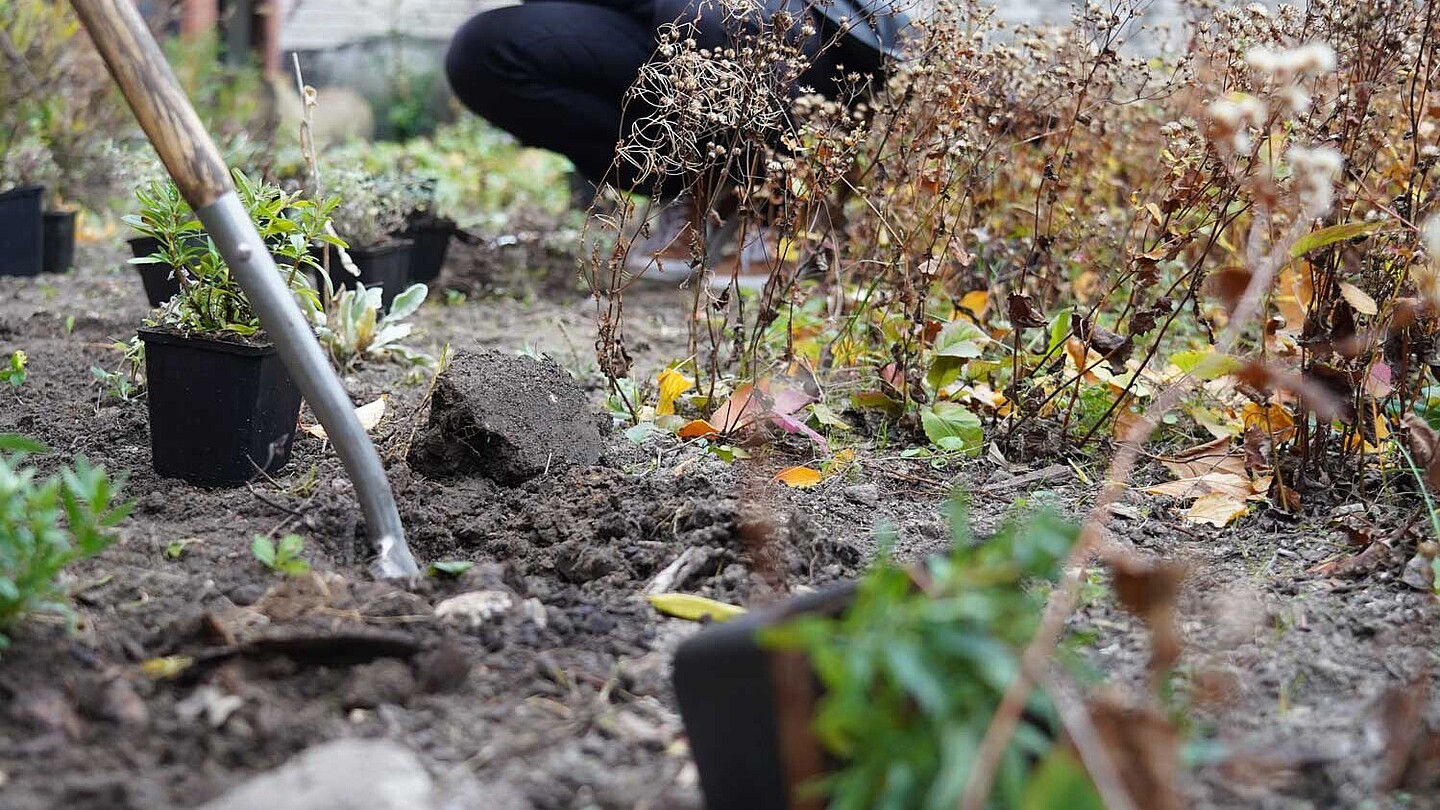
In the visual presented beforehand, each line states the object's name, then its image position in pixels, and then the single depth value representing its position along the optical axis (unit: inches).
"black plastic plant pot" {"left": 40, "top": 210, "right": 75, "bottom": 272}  177.0
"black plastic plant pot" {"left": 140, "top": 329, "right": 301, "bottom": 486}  84.4
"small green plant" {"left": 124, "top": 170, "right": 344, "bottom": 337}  85.9
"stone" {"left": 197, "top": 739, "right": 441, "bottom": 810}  45.5
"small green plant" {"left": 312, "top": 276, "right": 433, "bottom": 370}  124.3
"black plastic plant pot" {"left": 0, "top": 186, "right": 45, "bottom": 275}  163.9
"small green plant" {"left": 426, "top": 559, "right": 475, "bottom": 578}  70.9
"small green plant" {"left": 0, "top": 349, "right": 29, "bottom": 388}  105.3
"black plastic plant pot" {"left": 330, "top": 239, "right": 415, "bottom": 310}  143.8
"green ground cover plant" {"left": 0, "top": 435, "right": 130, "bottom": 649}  53.7
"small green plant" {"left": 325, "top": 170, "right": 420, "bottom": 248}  145.9
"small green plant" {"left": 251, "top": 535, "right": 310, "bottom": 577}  68.0
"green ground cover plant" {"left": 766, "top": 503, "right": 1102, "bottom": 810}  38.3
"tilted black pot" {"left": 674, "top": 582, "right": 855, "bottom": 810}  43.5
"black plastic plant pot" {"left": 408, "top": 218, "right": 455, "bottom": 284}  167.5
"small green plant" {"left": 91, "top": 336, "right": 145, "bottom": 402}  102.8
